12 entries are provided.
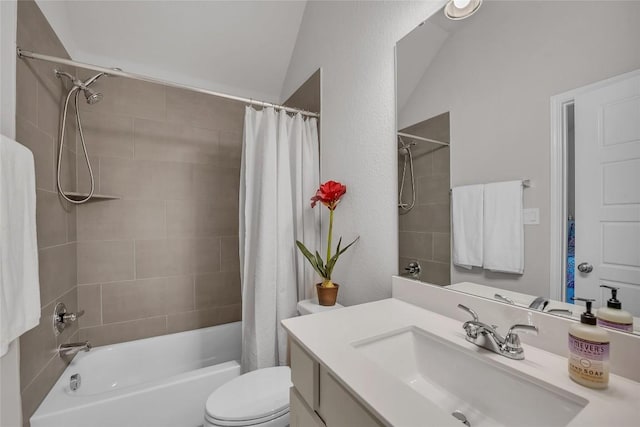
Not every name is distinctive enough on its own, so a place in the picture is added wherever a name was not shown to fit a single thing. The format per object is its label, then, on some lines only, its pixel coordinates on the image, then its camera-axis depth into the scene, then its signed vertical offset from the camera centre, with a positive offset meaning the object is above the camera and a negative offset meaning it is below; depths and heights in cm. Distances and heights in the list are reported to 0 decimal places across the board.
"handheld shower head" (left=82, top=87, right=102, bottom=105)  151 +65
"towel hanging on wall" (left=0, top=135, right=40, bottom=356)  86 -11
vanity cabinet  56 -45
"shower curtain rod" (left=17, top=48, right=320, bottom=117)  117 +68
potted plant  142 -26
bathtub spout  147 -75
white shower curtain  156 -9
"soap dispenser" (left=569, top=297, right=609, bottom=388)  53 -29
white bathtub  117 -92
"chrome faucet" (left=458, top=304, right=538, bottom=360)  66 -33
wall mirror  60 +20
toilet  105 -80
